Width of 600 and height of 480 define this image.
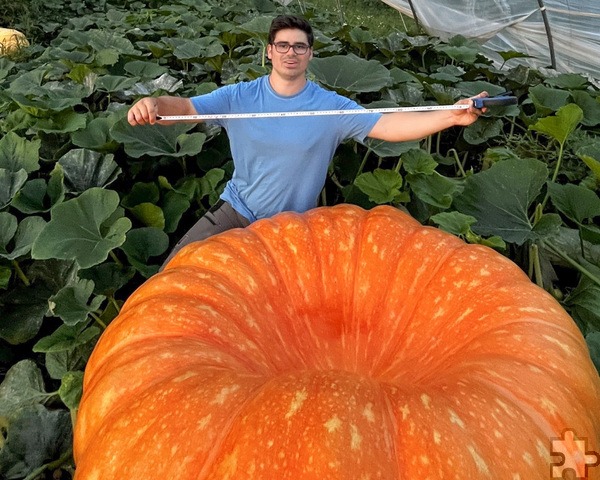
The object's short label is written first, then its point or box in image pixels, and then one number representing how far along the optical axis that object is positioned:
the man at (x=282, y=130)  1.89
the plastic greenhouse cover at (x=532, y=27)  4.97
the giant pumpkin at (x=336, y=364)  0.95
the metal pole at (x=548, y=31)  5.11
